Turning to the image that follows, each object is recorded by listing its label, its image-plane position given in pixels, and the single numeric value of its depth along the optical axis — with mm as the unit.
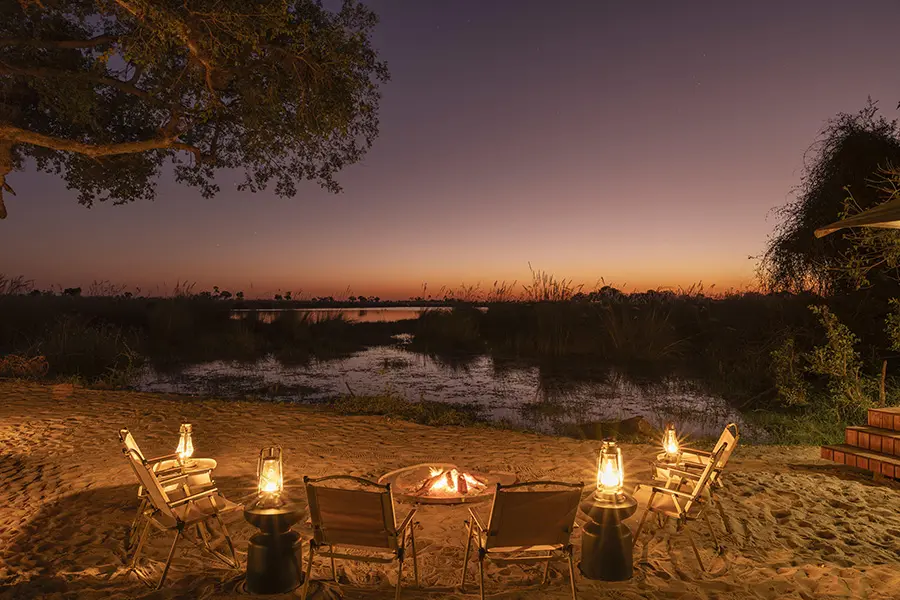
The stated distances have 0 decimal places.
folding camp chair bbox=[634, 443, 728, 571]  3678
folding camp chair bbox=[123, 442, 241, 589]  3379
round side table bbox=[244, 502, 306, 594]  3143
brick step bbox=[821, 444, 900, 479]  5477
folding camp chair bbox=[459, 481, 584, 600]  3018
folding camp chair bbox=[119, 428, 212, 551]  3768
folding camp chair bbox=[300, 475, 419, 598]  2996
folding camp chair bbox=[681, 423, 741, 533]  3779
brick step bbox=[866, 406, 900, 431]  5621
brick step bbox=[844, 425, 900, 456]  5525
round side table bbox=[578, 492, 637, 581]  3352
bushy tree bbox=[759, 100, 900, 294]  10742
